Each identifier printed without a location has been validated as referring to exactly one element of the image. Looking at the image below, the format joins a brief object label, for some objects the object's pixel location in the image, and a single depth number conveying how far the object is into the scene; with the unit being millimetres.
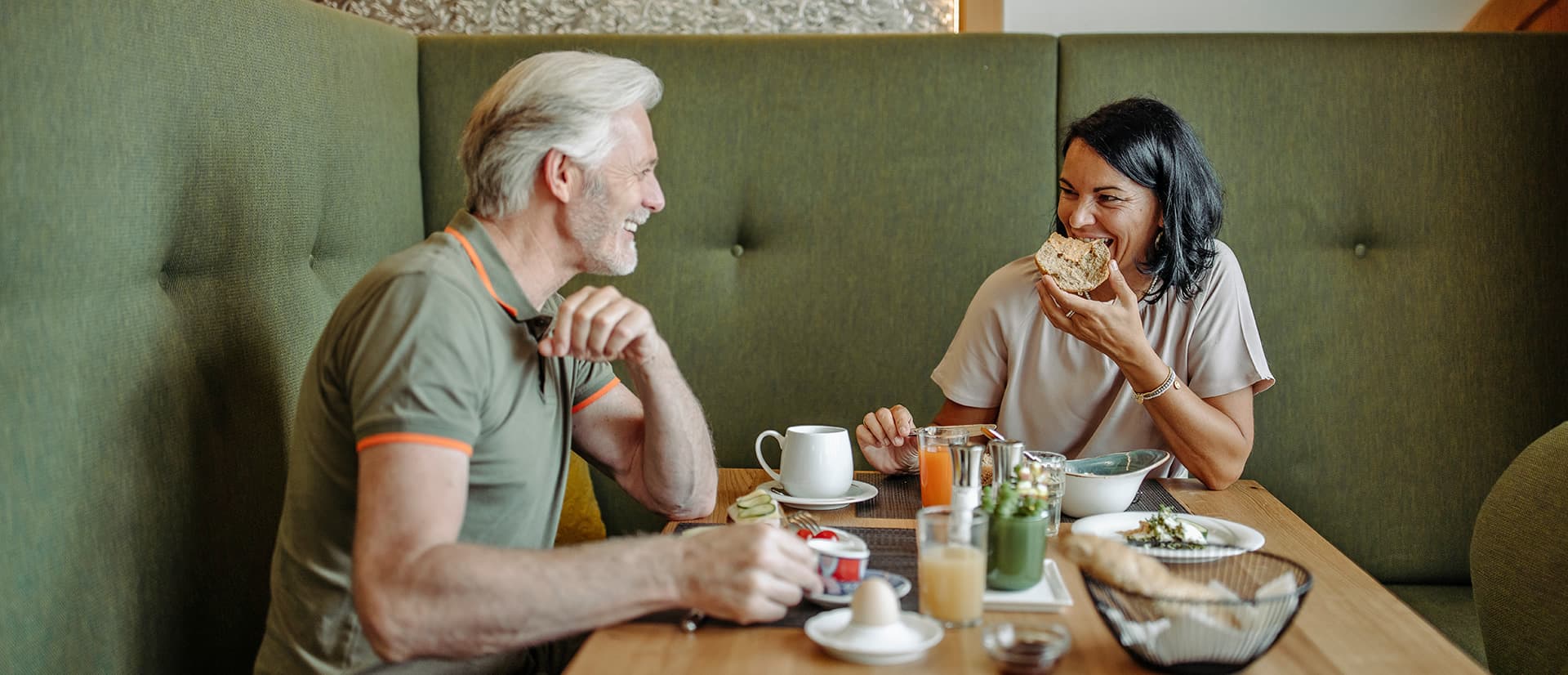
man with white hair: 1072
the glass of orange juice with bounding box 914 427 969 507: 1528
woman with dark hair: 1804
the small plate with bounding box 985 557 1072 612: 1139
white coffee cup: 1585
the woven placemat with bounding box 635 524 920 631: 1130
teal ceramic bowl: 1479
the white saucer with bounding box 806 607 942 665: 995
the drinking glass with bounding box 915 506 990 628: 1076
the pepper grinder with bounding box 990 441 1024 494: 1330
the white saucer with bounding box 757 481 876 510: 1585
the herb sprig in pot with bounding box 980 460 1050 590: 1152
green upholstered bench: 2141
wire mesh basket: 960
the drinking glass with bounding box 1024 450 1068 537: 1399
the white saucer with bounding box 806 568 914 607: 1147
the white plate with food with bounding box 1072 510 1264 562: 1266
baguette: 1045
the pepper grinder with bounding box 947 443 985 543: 1244
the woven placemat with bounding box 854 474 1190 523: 1577
